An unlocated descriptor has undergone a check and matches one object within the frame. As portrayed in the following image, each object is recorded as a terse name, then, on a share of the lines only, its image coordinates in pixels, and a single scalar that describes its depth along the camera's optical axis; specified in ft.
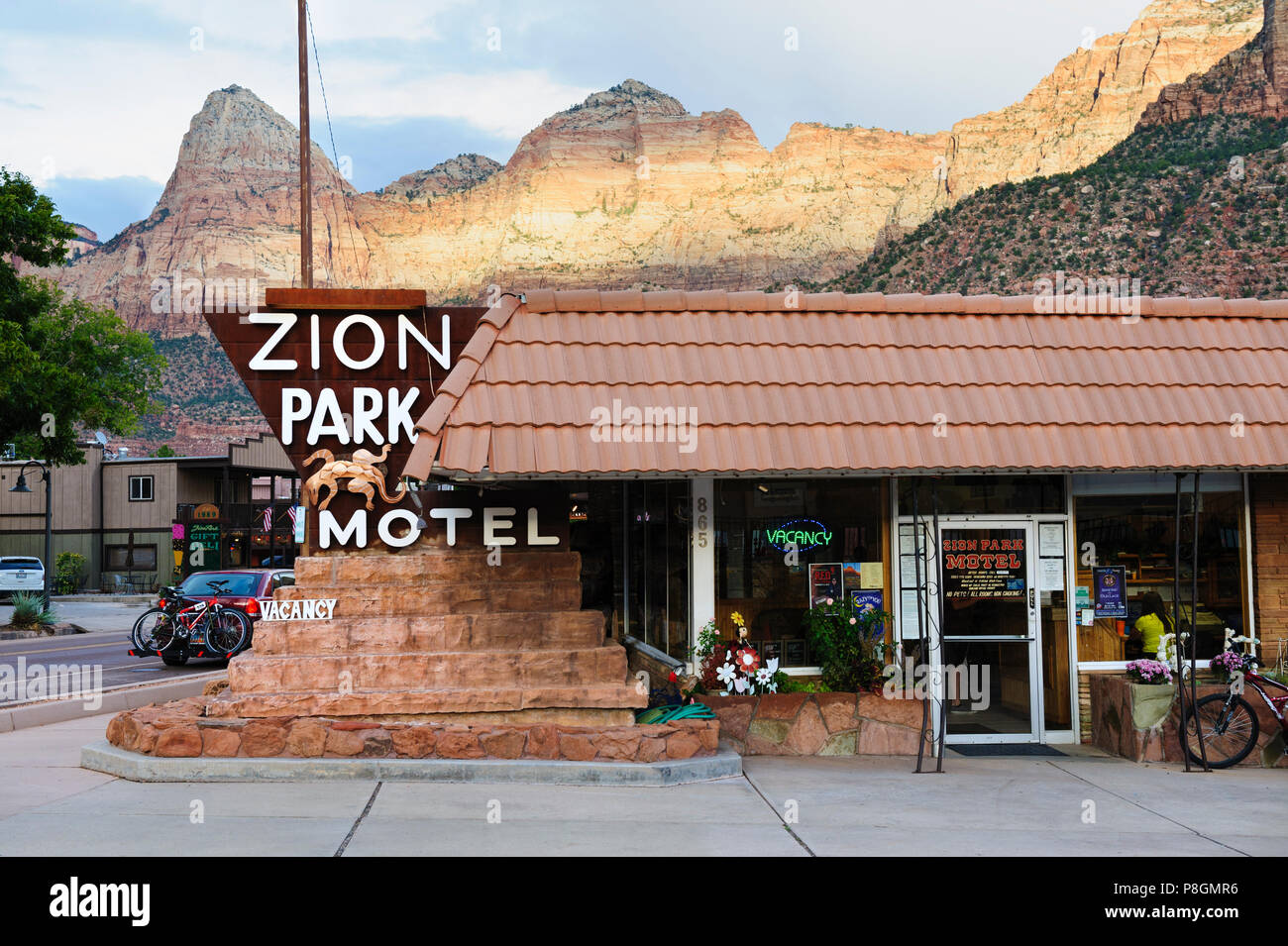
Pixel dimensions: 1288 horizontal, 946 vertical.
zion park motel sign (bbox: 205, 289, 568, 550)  31.58
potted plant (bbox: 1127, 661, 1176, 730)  32.19
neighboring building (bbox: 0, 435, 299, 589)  153.17
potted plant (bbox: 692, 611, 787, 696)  31.73
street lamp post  102.17
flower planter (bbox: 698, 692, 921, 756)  31.73
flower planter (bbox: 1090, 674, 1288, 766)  32.22
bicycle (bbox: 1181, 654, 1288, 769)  31.91
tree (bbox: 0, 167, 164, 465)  81.05
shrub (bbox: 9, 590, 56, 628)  87.40
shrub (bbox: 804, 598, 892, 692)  32.42
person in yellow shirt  33.81
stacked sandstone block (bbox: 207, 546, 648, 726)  28.73
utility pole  56.13
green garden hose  29.68
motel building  29.89
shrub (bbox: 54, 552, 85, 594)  147.23
